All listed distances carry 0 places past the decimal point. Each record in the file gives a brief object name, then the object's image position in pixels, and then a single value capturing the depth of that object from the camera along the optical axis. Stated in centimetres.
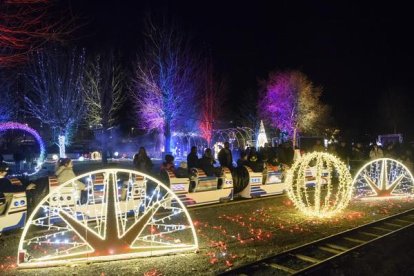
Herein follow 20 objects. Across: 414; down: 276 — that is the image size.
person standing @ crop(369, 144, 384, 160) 1827
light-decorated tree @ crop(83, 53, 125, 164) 3234
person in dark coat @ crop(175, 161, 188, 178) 1199
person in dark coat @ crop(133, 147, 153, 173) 1272
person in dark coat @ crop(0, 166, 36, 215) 864
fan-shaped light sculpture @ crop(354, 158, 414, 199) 1381
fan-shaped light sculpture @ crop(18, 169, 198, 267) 684
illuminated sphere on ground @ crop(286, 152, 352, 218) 1053
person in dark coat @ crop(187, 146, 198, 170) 1330
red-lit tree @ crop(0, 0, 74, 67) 820
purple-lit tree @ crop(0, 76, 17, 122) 2602
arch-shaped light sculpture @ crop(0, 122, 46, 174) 2256
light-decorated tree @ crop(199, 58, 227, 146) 3422
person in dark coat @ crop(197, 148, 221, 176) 1298
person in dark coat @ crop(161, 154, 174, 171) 1209
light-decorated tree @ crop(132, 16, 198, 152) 2992
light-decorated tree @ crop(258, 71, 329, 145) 5072
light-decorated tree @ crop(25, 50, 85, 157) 2962
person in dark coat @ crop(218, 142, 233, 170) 1482
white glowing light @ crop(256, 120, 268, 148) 3253
